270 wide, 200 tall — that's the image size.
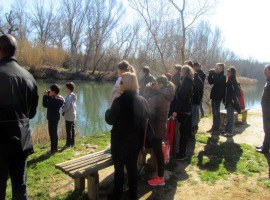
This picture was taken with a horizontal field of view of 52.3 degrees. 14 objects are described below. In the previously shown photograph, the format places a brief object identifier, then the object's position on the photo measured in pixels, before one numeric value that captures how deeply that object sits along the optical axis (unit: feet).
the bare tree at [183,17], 41.93
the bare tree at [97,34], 128.47
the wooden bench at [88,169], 11.88
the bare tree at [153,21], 45.73
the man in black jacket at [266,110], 18.98
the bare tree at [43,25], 147.54
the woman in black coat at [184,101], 17.13
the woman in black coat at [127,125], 10.44
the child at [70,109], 19.99
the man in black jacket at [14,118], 8.43
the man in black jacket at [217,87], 23.09
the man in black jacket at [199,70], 23.53
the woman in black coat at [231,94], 23.12
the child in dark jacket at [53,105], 18.30
